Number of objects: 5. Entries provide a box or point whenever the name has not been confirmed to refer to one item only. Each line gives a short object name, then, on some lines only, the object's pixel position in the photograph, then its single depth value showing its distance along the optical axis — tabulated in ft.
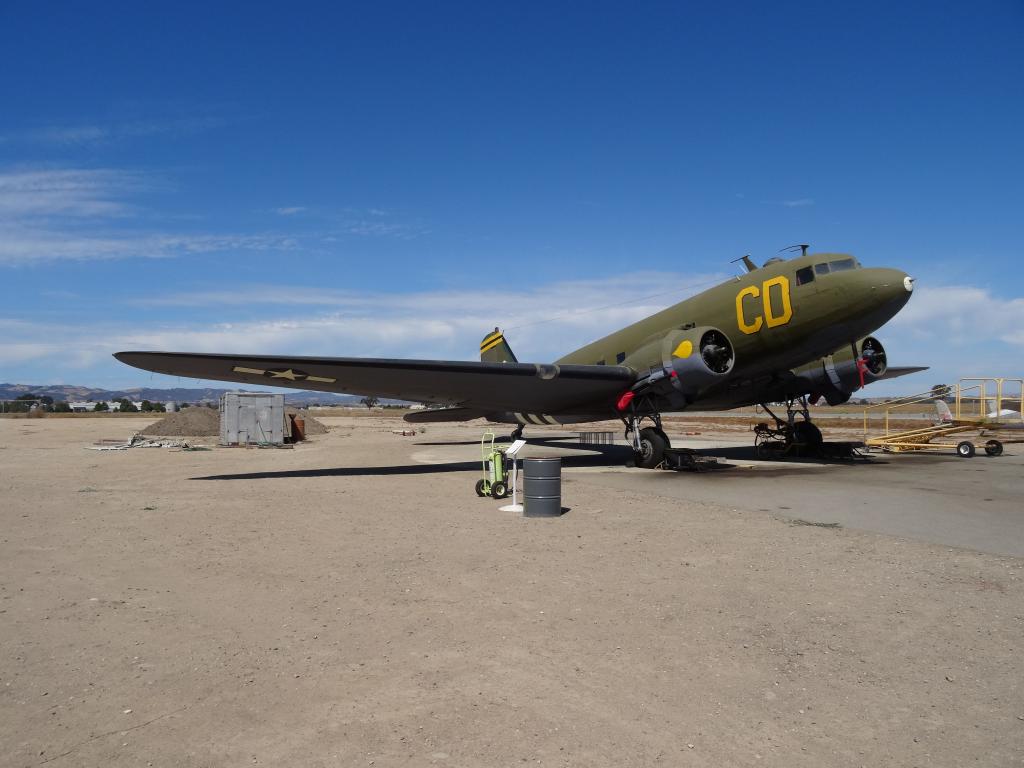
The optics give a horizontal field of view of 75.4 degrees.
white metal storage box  105.29
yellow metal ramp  70.13
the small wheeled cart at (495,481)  44.32
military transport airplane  54.08
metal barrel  36.65
